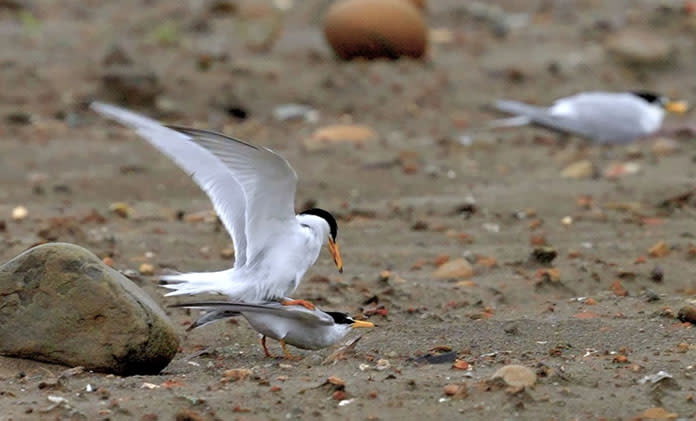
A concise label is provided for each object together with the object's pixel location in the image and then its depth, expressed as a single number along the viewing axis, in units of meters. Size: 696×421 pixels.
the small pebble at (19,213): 14.29
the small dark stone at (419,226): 13.98
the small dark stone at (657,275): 11.73
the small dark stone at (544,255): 12.25
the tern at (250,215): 9.37
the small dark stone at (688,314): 9.82
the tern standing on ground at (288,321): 9.07
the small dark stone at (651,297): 10.78
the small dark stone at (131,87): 20.16
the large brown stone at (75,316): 8.60
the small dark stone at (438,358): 8.81
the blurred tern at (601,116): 19.16
